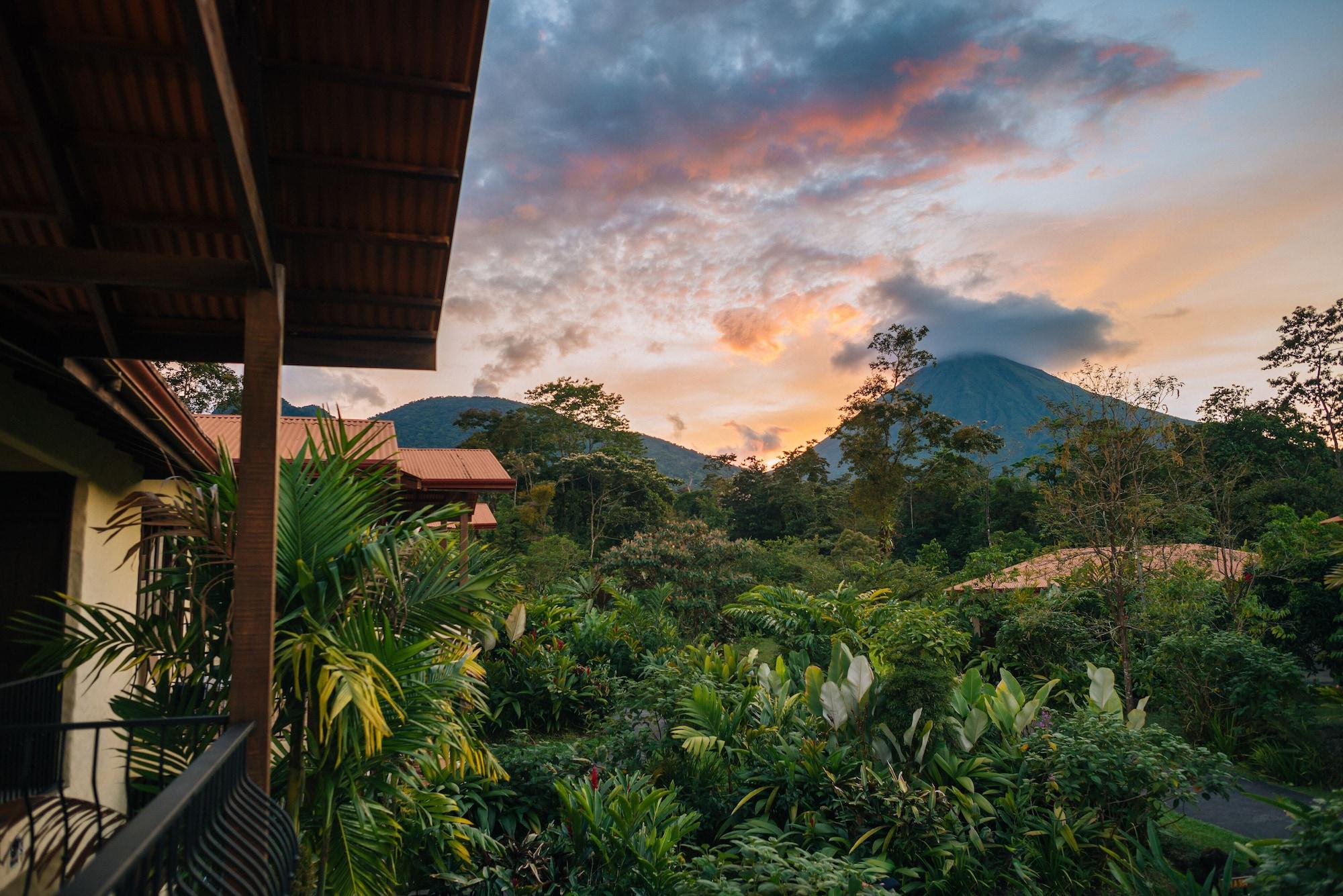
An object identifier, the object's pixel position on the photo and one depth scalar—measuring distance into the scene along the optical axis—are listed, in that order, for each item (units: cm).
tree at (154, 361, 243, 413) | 2064
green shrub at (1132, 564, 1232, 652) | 950
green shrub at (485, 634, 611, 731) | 887
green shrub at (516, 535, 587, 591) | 1653
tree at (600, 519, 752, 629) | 1385
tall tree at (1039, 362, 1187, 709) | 947
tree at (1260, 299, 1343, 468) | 2855
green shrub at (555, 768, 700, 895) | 438
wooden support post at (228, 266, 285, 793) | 265
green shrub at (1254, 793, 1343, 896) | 246
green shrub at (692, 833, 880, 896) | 361
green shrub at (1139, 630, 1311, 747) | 841
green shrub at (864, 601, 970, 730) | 538
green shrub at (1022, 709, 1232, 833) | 510
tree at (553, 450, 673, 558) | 3162
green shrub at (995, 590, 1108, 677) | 993
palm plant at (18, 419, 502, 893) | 318
